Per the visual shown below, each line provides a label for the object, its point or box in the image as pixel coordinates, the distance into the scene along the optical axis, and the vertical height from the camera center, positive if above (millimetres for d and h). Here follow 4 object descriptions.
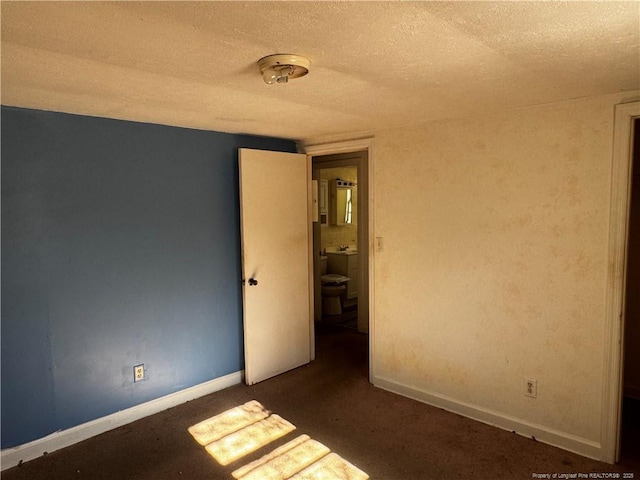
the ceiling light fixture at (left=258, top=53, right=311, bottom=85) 1642 +608
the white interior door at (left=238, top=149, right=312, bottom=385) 3514 -404
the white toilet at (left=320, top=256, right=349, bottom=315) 5516 -1027
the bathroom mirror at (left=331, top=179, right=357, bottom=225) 6070 +188
